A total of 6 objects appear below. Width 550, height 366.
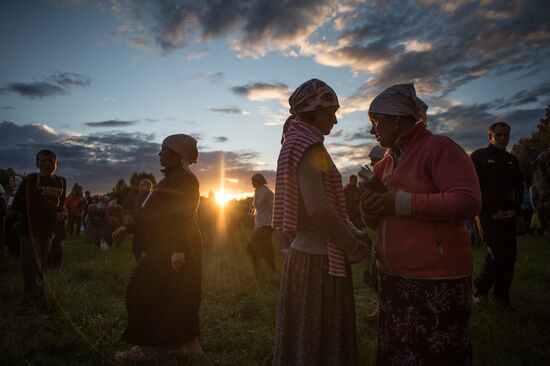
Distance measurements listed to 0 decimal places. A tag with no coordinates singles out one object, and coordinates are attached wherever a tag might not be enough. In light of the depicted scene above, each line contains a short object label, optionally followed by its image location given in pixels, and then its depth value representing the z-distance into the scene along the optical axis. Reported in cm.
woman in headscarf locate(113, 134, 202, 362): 407
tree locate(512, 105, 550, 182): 4200
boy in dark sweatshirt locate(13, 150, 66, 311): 555
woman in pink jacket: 202
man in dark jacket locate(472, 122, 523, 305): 548
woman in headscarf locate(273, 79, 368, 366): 232
